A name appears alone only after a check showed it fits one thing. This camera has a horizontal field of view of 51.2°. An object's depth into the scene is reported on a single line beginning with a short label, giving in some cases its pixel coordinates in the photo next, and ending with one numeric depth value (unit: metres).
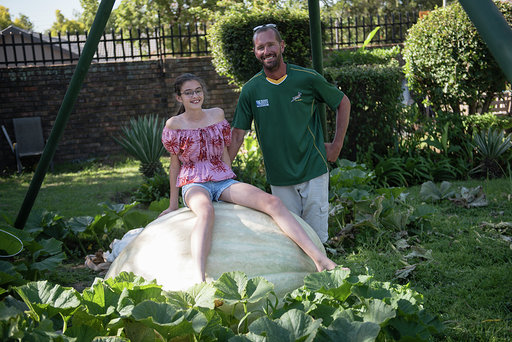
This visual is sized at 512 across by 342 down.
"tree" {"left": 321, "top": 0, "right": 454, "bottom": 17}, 44.66
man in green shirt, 4.16
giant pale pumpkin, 2.89
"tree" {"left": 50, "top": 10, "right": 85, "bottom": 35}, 78.38
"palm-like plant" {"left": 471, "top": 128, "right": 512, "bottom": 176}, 7.54
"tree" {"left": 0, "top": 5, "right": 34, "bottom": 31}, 81.56
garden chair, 11.20
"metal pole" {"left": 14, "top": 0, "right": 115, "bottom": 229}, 3.53
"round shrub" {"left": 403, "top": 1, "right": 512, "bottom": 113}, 8.36
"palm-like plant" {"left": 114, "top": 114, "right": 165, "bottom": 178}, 8.01
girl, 3.29
